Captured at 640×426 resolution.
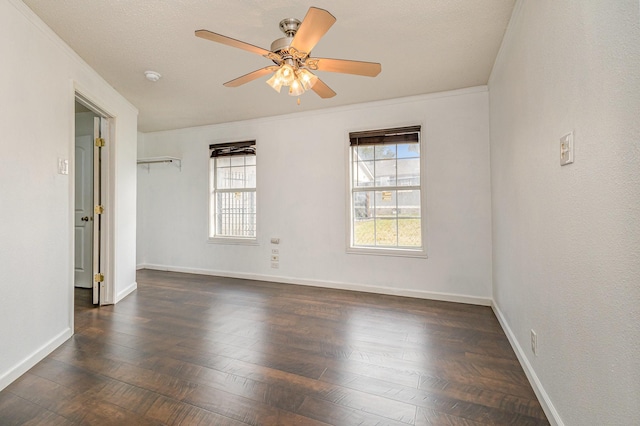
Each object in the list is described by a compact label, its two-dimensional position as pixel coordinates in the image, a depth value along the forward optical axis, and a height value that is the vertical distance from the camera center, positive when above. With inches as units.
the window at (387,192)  151.9 +11.9
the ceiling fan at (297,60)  66.8 +40.4
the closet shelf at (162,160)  198.9 +37.7
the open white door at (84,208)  162.7 +4.8
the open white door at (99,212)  137.2 +2.1
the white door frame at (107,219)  137.3 -1.1
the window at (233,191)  189.6 +15.8
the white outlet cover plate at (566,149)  52.2 +11.5
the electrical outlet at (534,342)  71.6 -31.5
